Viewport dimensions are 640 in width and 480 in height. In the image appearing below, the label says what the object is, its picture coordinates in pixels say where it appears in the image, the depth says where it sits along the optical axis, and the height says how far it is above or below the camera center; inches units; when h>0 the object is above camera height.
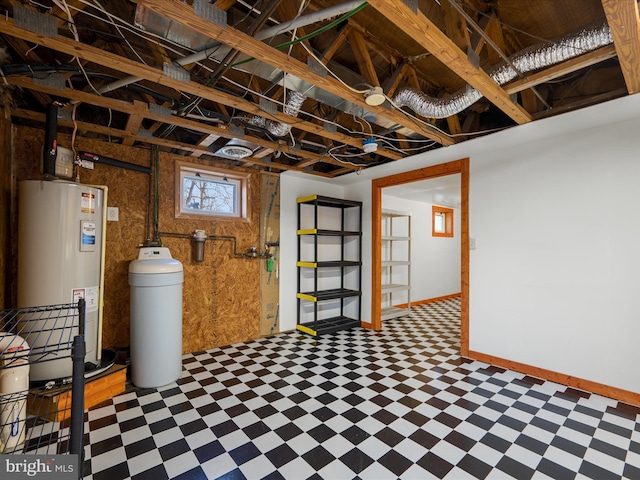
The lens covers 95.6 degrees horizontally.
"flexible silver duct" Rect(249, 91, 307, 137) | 86.6 +43.0
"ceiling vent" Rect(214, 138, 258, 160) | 116.6 +38.8
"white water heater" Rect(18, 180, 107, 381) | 89.7 -1.8
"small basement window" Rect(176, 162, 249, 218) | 139.6 +27.0
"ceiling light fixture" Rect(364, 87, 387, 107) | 77.7 +40.8
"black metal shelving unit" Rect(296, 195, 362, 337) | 170.7 -16.1
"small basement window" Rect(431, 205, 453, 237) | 280.3 +24.3
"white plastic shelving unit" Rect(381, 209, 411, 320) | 211.2 -18.6
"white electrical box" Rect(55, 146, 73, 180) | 93.9 +26.5
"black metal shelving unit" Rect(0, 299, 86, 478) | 40.6 -29.7
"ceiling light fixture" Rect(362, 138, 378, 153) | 114.5 +39.5
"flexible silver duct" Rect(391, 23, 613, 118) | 63.3 +44.7
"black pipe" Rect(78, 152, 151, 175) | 105.2 +32.3
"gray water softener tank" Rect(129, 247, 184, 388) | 105.1 -28.7
